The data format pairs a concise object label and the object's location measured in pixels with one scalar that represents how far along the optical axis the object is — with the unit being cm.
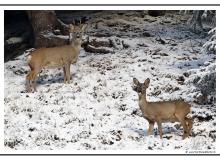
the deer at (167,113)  1561
